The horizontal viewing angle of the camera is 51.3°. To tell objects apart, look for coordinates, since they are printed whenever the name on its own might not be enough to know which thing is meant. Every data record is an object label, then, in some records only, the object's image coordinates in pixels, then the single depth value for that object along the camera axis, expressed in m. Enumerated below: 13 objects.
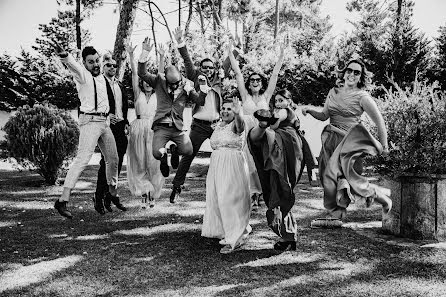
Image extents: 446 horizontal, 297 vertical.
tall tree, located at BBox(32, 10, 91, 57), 32.91
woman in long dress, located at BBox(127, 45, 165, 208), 7.58
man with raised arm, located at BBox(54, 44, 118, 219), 6.17
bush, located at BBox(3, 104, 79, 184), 9.30
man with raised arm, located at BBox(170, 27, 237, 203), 6.92
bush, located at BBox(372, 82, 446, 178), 5.85
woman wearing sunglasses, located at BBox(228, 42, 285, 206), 7.21
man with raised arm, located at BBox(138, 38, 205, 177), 6.57
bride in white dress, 5.35
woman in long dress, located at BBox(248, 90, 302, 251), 5.11
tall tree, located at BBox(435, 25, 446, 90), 16.16
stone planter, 5.80
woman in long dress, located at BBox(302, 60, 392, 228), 5.27
